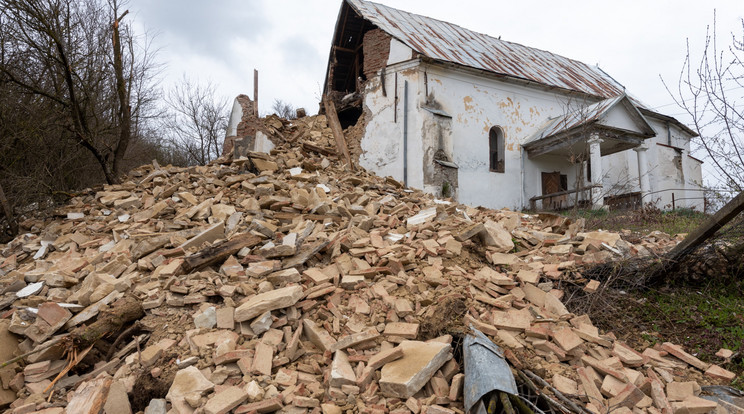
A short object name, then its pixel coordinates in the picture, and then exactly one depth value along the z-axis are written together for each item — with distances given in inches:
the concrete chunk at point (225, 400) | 105.0
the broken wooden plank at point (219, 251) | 174.4
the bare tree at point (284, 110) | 1319.1
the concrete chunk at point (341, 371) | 113.5
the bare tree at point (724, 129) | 169.5
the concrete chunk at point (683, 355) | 141.9
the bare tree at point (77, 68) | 301.0
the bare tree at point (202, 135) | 838.5
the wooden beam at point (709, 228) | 154.2
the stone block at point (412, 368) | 108.6
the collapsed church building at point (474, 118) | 493.0
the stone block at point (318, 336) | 129.9
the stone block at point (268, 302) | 137.7
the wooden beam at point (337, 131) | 455.5
